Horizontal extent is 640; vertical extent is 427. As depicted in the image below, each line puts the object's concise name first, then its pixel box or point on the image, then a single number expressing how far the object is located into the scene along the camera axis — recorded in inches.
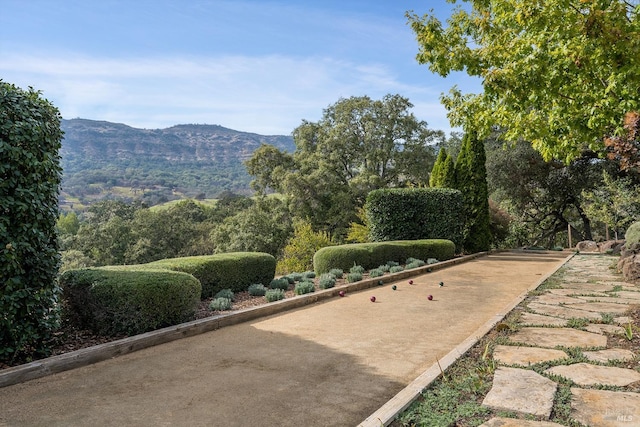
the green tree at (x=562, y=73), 201.8
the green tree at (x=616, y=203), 689.6
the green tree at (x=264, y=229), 1134.4
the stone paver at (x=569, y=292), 293.6
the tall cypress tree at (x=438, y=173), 708.7
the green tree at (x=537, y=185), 880.3
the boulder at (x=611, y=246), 632.4
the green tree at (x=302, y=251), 736.3
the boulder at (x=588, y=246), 717.8
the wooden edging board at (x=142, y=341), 156.9
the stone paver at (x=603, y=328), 192.5
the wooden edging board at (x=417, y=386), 111.2
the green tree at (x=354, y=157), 1103.6
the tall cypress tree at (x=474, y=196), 696.4
